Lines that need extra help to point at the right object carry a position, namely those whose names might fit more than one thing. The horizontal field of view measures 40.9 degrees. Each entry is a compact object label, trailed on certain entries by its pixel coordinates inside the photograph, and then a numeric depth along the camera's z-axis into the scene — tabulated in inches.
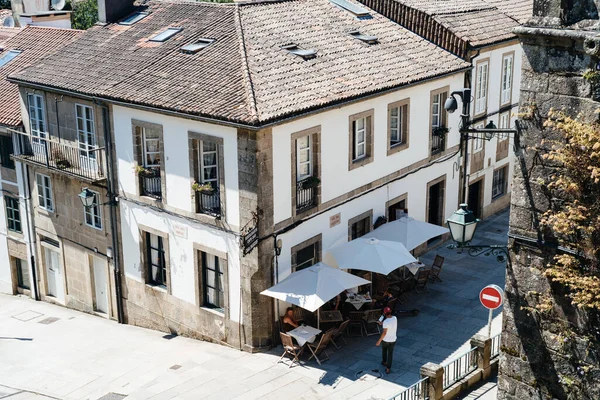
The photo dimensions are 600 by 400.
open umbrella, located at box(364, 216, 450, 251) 855.1
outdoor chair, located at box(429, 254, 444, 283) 908.0
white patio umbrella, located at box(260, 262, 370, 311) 717.3
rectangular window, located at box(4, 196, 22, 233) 1075.3
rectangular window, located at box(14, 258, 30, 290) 1112.2
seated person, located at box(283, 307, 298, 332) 747.3
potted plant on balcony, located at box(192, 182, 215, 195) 758.5
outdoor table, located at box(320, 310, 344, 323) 762.2
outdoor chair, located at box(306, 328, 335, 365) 722.2
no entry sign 636.7
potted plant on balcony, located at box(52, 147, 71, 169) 932.0
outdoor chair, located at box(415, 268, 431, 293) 880.3
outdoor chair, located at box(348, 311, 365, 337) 776.3
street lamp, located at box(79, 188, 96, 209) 860.0
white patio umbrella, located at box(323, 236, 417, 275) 780.0
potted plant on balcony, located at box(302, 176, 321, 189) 773.3
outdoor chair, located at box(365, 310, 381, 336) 776.9
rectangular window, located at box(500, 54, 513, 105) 1101.1
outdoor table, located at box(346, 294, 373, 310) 790.0
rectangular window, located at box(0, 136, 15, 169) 1056.0
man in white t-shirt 684.1
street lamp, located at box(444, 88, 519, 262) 513.0
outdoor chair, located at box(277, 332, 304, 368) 725.9
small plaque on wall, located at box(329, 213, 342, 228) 820.6
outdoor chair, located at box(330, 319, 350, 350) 749.3
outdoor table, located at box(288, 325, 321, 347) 722.2
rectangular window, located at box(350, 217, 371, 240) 875.4
